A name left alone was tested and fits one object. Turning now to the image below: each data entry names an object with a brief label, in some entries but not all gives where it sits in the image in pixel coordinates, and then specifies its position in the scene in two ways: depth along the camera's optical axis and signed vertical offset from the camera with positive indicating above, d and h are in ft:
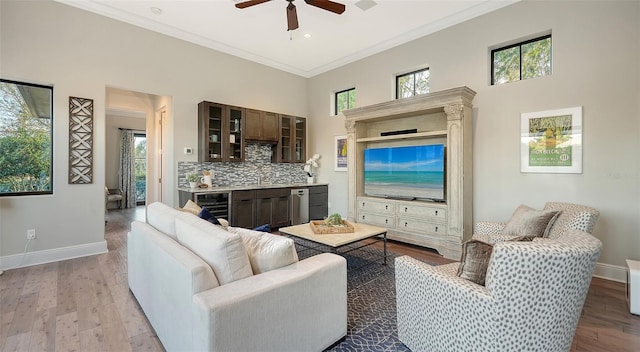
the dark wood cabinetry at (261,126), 17.69 +3.04
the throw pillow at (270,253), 5.69 -1.64
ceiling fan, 10.12 +6.07
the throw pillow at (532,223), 8.36 -1.53
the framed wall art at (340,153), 19.36 +1.39
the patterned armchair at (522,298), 4.30 -2.07
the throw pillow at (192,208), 9.16 -1.20
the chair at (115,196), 25.39 -2.15
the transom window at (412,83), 15.57 +5.12
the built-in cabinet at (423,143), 12.61 +0.70
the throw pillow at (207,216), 8.00 -1.26
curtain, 27.48 +0.35
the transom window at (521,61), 11.71 +4.91
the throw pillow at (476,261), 5.30 -1.69
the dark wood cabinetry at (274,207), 16.88 -2.12
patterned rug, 6.48 -3.85
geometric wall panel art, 12.35 +1.42
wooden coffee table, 9.86 -2.35
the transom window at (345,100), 19.36 +5.17
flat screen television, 13.58 +0.05
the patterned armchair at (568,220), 7.86 -1.33
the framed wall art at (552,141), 10.65 +1.27
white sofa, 4.51 -2.16
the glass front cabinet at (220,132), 16.02 +2.40
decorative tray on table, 10.89 -2.16
